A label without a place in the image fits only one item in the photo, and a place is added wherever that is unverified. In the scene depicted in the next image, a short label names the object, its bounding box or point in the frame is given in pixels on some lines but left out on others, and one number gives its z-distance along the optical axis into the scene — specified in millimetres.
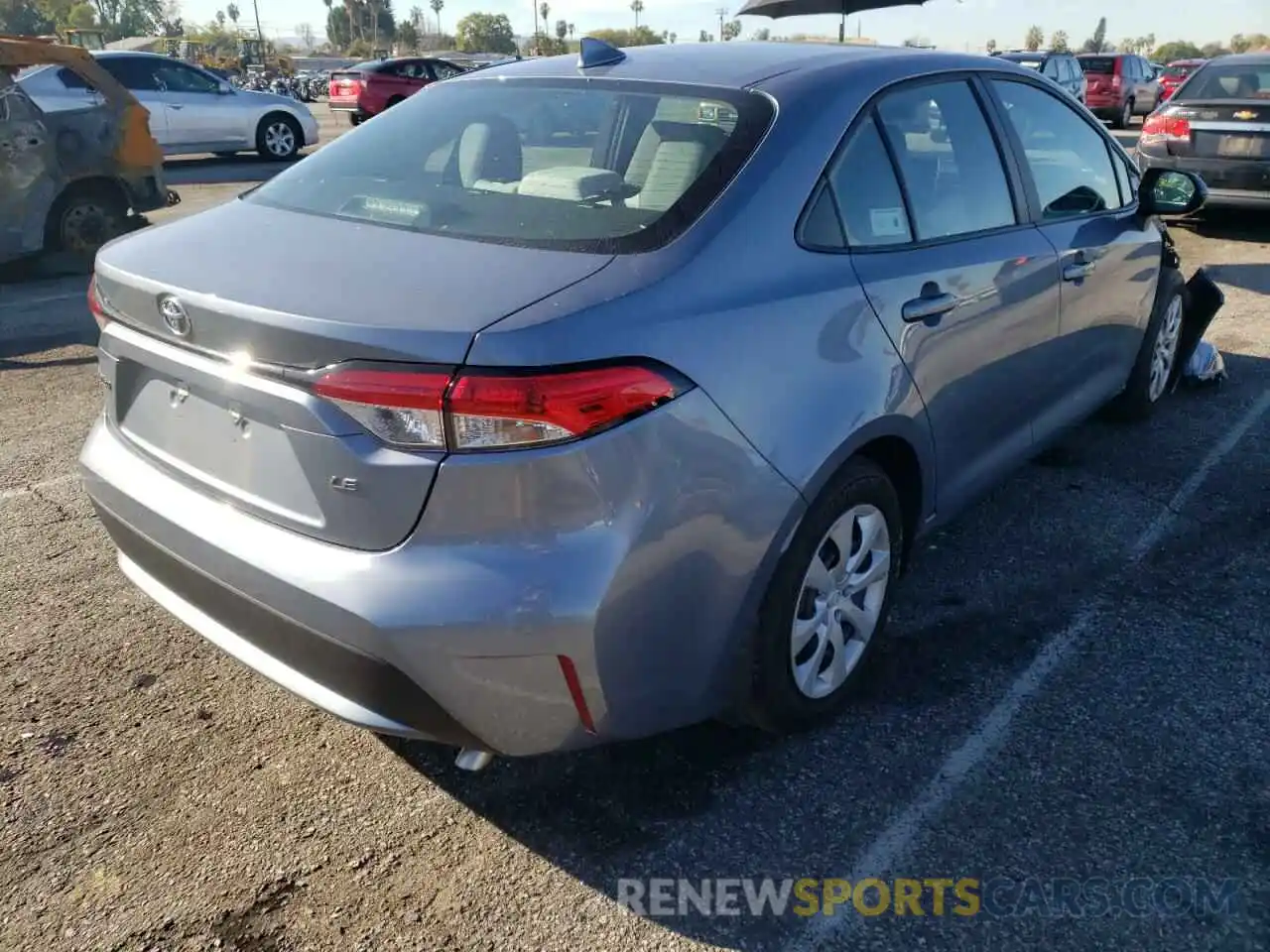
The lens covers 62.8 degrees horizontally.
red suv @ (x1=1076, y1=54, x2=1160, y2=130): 21781
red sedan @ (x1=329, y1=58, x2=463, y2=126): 21875
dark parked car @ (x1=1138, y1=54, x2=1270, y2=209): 9031
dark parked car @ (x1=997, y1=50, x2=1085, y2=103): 17297
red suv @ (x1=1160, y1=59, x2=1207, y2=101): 23648
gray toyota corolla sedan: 1943
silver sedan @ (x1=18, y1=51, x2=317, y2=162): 14745
